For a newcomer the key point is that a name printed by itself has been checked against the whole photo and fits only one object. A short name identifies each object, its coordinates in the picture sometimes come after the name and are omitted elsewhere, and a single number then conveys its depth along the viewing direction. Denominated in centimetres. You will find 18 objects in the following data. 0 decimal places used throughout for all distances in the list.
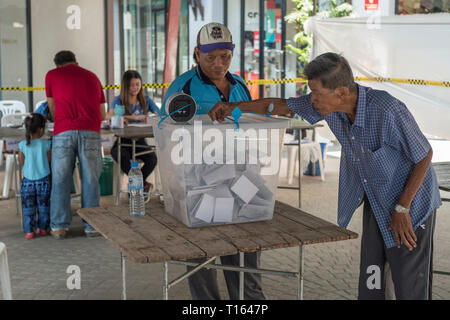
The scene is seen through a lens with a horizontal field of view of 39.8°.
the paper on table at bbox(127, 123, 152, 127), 640
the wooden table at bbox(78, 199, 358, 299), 235
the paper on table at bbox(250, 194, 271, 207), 272
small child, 552
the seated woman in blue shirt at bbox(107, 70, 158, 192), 656
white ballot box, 253
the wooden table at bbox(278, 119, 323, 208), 654
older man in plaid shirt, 253
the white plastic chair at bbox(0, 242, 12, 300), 272
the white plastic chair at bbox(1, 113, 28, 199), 683
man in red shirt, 532
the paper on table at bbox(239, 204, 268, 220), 271
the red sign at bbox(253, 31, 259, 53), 1228
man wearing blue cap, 298
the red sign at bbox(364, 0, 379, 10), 1209
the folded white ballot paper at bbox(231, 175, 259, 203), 259
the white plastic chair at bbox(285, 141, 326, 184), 796
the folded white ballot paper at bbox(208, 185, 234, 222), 258
